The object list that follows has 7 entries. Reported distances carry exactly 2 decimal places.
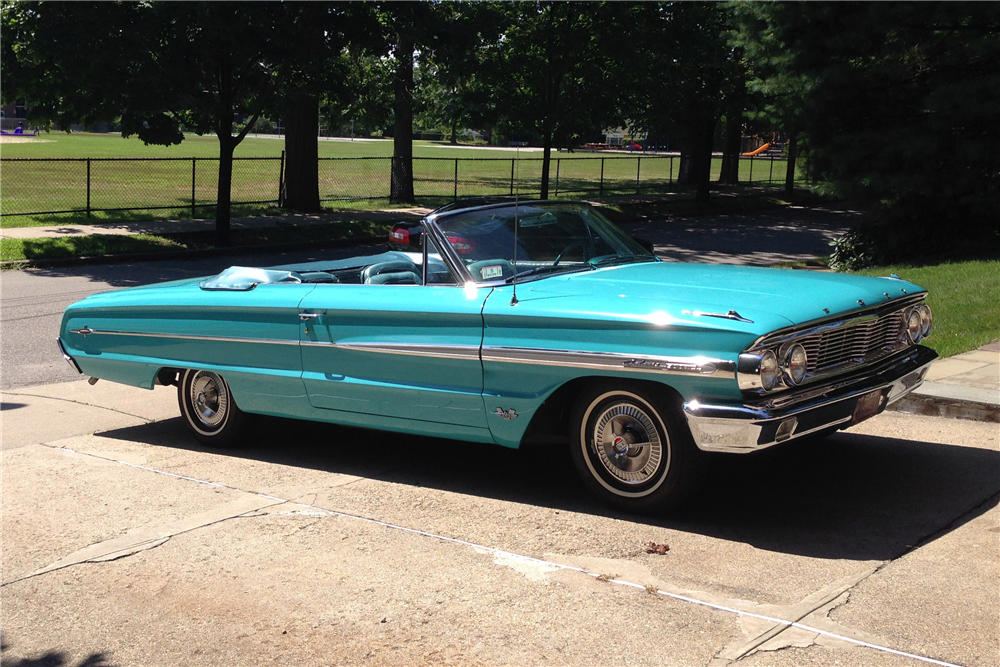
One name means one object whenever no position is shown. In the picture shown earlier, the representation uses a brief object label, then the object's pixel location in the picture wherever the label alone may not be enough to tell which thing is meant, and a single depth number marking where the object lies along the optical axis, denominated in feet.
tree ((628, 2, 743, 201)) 87.61
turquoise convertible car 15.75
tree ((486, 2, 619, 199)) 83.87
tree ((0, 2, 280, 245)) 55.26
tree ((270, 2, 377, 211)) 59.21
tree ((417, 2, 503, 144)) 69.00
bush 54.19
